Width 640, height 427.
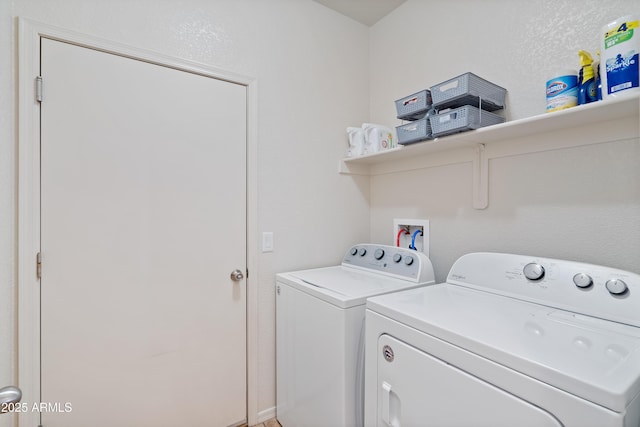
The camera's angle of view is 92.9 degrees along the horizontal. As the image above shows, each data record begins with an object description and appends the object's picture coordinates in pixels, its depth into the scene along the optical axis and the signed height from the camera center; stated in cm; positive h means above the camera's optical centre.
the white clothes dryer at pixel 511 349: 67 -35
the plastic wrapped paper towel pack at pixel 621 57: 96 +51
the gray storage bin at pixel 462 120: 134 +43
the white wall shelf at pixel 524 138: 109 +36
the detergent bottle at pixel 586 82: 112 +49
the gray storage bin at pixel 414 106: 154 +57
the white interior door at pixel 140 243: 133 -13
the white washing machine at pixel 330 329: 130 -54
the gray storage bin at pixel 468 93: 133 +55
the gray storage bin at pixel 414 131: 153 +43
